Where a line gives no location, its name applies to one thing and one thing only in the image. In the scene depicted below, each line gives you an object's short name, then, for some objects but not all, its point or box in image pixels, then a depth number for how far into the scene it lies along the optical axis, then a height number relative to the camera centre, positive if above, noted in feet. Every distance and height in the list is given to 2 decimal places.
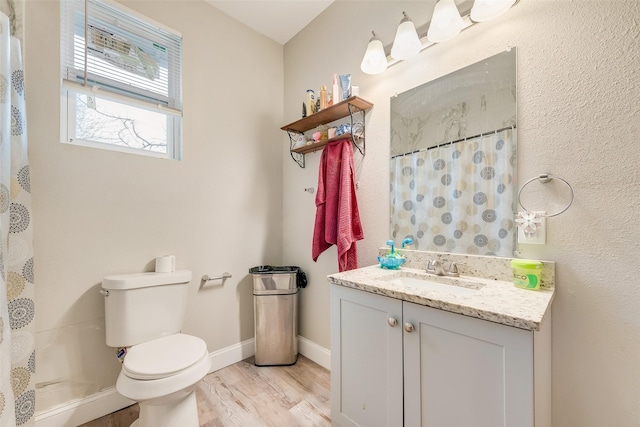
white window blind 4.89 +2.76
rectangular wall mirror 3.89 +0.86
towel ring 3.36 +0.42
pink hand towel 5.37 +0.13
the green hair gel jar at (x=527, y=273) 3.32 -0.79
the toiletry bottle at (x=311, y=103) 6.15 +2.60
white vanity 2.53 -1.58
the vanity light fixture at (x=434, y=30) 3.74 +2.93
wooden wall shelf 5.41 +2.23
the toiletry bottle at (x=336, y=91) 5.62 +2.62
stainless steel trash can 6.48 -2.59
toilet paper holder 6.14 -1.52
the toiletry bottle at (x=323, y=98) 5.86 +2.60
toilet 3.70 -2.22
